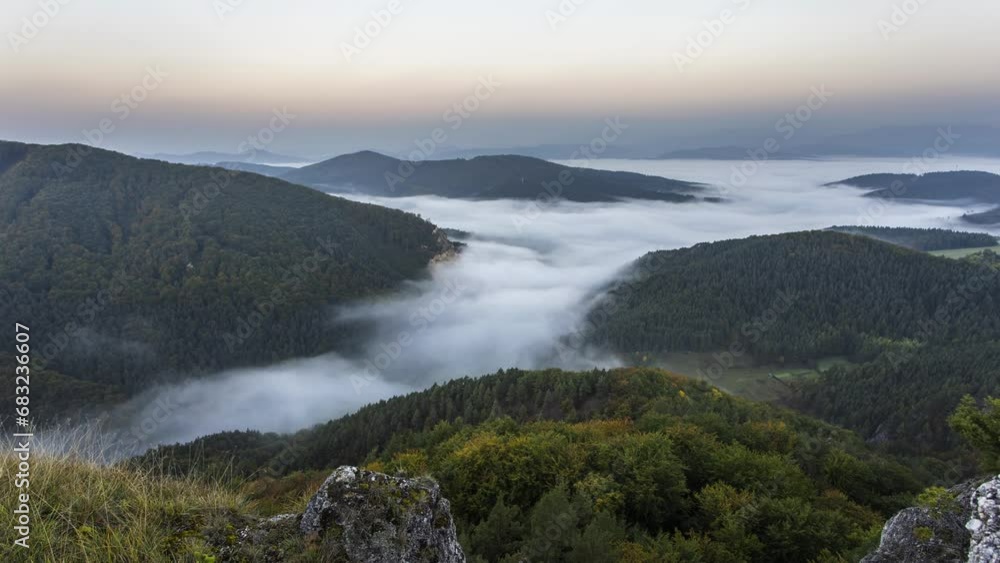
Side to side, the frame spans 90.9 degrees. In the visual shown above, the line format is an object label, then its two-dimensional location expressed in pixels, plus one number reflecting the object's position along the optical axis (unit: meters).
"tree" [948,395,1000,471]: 20.78
